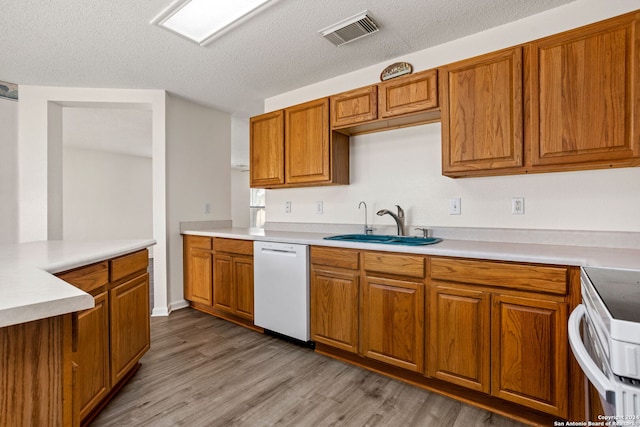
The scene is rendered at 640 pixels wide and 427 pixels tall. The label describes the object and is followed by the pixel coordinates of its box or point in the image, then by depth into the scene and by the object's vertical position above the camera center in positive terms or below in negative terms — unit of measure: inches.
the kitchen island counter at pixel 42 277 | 27.1 -8.0
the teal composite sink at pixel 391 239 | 83.7 -8.2
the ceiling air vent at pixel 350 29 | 82.3 +51.1
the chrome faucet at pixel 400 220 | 97.7 -2.6
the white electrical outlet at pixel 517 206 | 82.5 +1.4
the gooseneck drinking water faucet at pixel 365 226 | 107.2 -4.9
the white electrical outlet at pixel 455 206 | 91.7 +1.7
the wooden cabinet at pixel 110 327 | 58.4 -25.2
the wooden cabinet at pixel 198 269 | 127.3 -24.1
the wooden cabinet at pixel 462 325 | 59.6 -26.1
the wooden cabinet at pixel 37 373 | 27.7 -15.0
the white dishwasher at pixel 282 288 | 95.4 -24.6
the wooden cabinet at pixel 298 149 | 108.7 +23.8
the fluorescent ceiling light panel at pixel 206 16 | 76.7 +51.7
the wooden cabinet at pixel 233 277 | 111.5 -24.4
